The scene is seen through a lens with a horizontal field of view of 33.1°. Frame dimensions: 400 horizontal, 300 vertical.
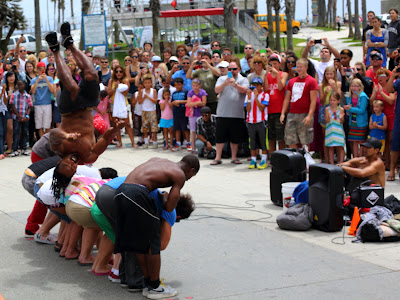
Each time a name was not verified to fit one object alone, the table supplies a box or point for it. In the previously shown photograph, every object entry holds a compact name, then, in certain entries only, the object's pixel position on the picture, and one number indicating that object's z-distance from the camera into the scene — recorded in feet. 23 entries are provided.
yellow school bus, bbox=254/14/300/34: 174.40
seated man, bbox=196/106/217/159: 44.98
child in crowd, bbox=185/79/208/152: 45.50
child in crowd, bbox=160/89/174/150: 48.85
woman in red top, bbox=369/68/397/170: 37.65
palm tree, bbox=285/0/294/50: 119.03
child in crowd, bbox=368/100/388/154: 37.58
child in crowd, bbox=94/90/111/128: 48.70
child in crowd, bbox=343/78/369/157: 38.75
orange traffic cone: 26.48
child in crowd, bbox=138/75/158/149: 50.26
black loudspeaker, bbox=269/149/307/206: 31.32
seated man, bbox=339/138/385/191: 28.84
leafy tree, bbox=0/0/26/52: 129.39
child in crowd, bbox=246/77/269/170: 40.93
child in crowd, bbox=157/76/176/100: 48.89
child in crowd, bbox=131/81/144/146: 51.18
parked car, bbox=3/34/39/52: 157.28
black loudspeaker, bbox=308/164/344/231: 26.81
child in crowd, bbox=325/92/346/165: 38.60
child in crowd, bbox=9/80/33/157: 49.01
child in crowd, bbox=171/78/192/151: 47.50
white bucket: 29.86
